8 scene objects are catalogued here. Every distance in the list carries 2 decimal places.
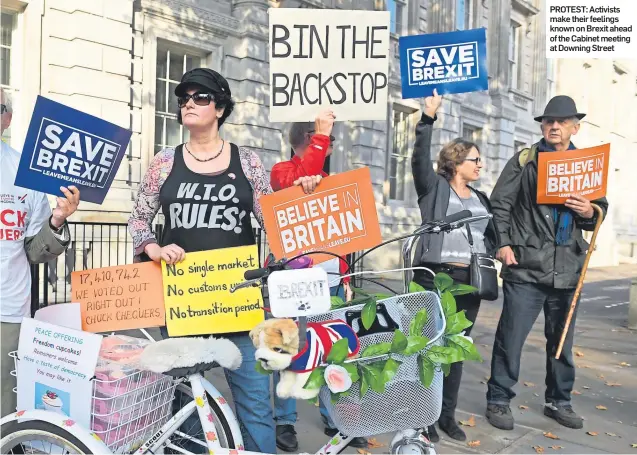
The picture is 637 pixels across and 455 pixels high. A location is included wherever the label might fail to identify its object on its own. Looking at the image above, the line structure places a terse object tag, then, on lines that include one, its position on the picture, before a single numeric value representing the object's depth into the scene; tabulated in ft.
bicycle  7.01
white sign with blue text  7.28
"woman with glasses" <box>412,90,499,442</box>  12.24
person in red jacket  9.99
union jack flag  6.33
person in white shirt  8.62
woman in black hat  8.84
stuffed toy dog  6.26
